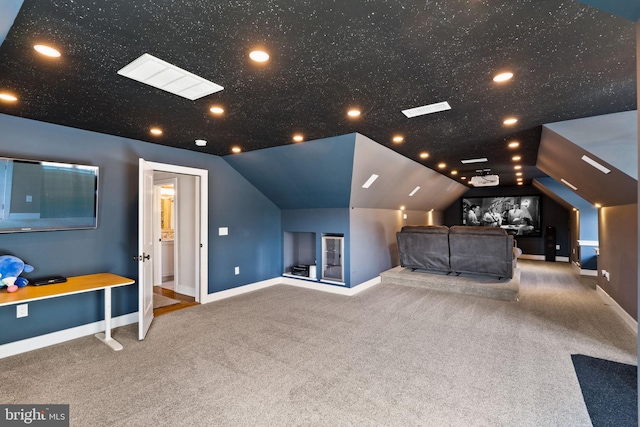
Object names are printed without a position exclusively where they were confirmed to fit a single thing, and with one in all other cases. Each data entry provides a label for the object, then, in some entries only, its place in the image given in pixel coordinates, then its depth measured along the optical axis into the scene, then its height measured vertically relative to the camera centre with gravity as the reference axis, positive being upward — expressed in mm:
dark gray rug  2143 -1398
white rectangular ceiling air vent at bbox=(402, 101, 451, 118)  2939 +1099
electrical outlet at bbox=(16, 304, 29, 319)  3191 -910
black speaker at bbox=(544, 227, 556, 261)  9250 -790
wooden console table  2713 -641
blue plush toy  2906 -462
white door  3479 -320
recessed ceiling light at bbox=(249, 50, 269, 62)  1980 +1097
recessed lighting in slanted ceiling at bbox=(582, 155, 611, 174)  3420 +609
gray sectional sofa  5520 -596
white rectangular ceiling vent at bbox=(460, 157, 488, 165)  5609 +1108
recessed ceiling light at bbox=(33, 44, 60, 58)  1896 +1097
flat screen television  3070 +303
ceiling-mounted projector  6797 +871
